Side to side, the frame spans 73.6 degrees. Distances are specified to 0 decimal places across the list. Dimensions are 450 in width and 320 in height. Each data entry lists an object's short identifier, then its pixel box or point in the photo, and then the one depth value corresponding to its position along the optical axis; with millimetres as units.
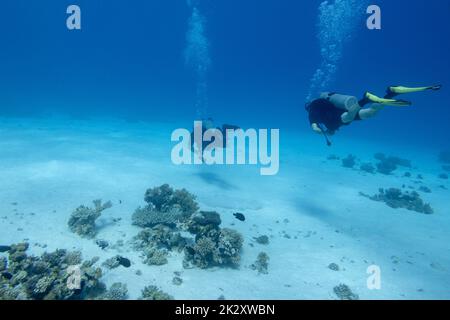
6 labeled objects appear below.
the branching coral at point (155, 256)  7387
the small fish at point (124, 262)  7055
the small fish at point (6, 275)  6046
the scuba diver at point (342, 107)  7348
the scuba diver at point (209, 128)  13216
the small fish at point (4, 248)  6938
